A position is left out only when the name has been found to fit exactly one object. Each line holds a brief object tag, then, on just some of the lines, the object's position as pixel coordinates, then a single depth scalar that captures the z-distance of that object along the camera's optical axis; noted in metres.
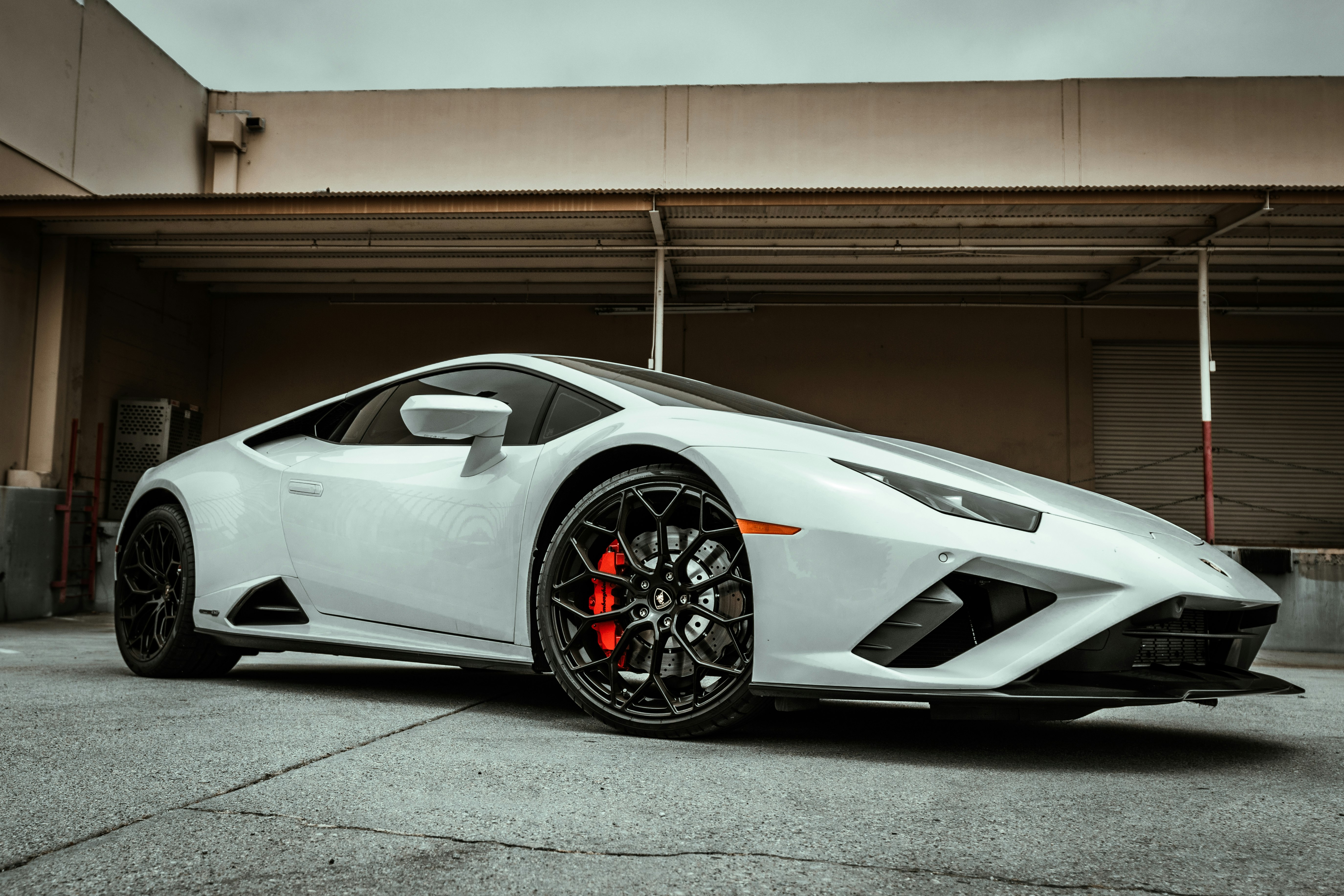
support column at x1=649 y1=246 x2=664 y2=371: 9.34
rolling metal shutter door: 12.44
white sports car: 2.18
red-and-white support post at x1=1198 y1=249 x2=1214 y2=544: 8.98
